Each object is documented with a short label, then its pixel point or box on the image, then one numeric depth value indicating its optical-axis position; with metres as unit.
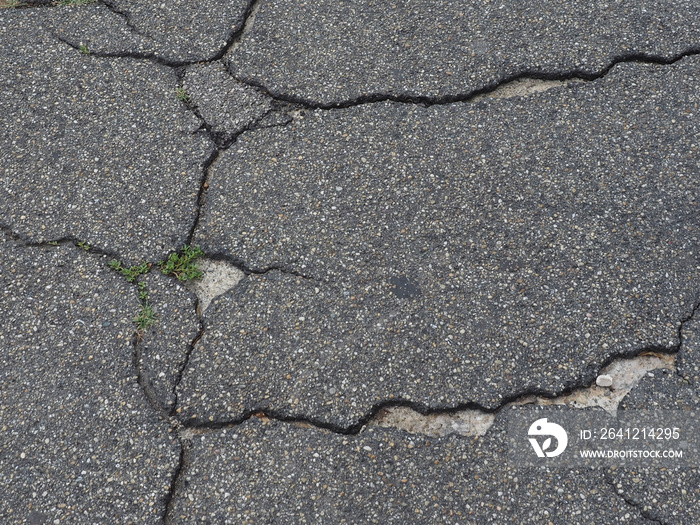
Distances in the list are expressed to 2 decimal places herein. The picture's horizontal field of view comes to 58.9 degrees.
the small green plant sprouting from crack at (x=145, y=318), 2.73
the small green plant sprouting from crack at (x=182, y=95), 3.36
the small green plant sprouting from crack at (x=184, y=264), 2.85
